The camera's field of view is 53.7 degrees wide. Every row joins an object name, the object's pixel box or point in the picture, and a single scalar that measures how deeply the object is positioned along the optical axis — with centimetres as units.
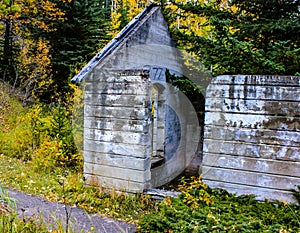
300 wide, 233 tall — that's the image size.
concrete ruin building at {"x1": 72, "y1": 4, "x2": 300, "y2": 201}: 478
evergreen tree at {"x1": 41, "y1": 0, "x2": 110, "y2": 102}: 1253
